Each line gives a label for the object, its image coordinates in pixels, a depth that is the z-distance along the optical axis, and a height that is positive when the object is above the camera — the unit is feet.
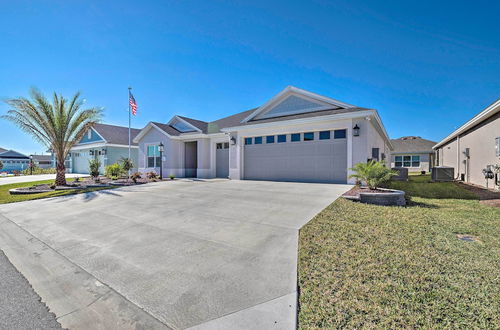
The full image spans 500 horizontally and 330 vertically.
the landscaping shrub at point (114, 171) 53.93 -2.61
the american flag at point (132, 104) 63.26 +17.94
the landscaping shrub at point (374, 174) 22.98 -1.16
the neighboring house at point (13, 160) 138.41 +0.18
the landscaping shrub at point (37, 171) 89.03 -4.83
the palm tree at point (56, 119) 36.86 +8.03
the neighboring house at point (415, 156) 92.84 +3.78
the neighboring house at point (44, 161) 166.58 -0.39
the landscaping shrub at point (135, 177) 46.69 -3.66
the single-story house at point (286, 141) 36.40 +4.72
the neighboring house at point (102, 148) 77.41 +5.30
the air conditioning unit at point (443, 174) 45.96 -2.17
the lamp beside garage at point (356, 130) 34.79 +5.72
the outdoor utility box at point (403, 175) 49.67 -2.71
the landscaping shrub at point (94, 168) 49.54 -1.72
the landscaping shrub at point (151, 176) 51.28 -3.71
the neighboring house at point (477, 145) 31.94 +3.89
